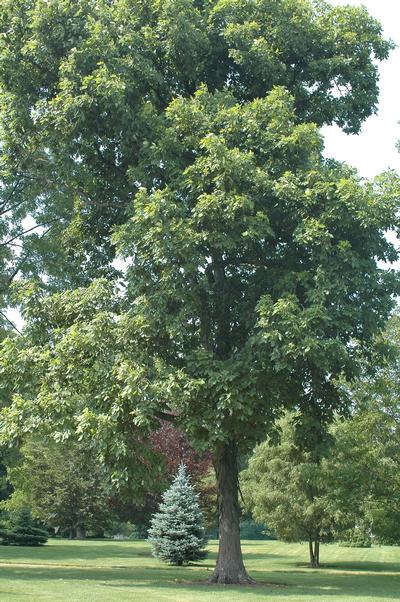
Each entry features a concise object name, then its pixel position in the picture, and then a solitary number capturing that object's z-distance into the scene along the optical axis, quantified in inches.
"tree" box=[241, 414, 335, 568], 1108.5
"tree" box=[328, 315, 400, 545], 771.4
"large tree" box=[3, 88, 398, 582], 599.2
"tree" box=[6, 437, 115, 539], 1753.2
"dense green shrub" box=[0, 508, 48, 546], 1660.9
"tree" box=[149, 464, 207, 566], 1102.4
